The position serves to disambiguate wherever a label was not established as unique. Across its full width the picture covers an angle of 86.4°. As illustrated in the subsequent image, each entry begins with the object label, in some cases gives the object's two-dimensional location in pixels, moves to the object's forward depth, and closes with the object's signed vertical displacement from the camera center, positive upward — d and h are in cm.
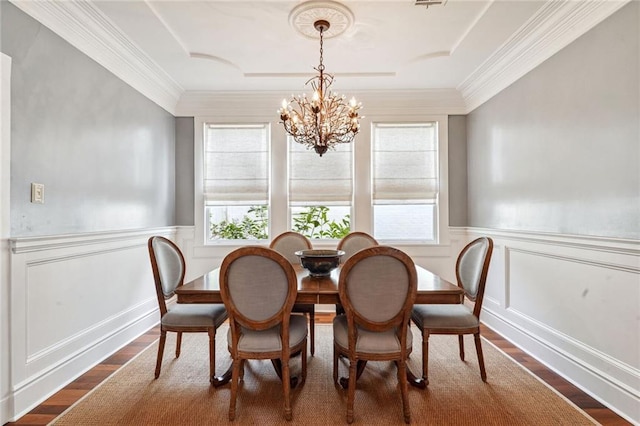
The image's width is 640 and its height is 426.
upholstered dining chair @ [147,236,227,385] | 229 -67
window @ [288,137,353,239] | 410 +43
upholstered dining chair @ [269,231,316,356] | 326 -28
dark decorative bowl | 237 -33
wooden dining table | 196 -46
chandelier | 247 +70
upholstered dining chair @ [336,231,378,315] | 323 -27
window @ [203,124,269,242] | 412 +42
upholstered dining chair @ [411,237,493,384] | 225 -67
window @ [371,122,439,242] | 410 +41
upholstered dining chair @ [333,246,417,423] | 184 -50
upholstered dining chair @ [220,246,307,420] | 186 -50
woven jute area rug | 193 -116
